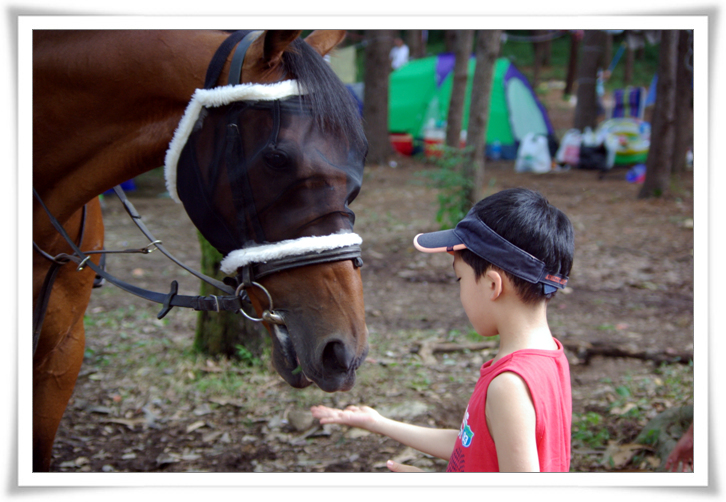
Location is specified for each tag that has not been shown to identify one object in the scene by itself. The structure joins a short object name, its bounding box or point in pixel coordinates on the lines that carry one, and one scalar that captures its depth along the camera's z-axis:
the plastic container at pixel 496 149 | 13.73
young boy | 1.28
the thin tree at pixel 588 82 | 12.64
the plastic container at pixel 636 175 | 10.49
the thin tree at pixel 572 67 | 21.30
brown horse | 1.55
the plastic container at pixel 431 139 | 13.53
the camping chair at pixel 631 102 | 16.25
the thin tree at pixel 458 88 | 9.84
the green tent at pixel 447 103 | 13.72
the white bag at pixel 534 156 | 11.93
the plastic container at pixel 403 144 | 14.28
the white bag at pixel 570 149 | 12.08
